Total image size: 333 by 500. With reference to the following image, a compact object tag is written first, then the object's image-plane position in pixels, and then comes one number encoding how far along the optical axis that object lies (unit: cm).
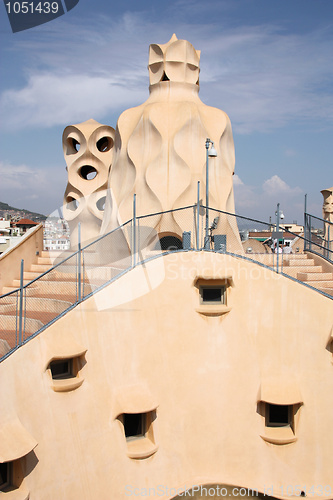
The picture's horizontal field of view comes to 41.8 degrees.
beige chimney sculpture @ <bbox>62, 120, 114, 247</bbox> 2284
